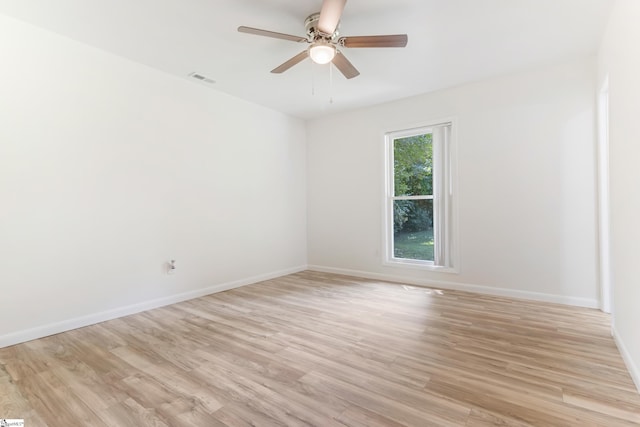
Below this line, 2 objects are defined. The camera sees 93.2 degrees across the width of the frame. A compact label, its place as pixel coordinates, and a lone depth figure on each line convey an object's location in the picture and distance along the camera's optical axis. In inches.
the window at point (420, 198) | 165.6
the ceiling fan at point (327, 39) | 84.4
